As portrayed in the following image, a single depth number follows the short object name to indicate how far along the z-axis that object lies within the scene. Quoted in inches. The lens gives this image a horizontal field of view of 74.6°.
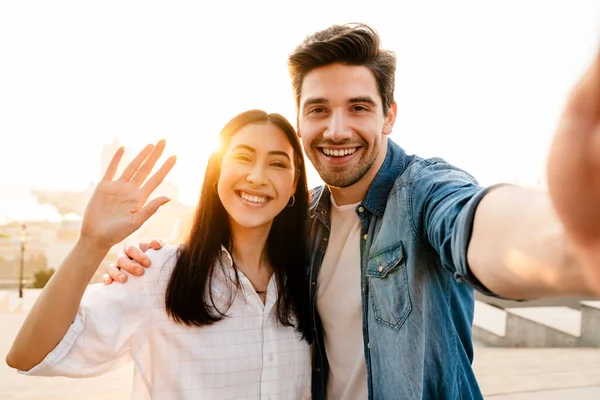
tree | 927.9
